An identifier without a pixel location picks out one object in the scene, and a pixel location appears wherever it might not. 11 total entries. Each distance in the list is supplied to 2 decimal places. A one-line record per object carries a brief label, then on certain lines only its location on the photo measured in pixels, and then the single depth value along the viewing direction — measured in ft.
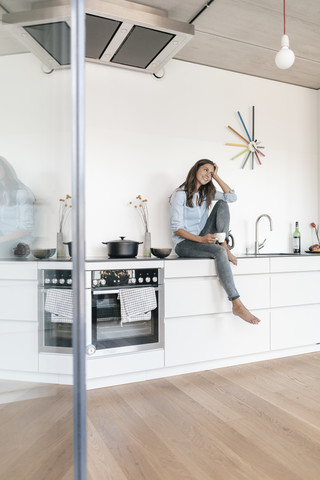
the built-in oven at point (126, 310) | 8.09
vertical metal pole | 3.11
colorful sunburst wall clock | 12.01
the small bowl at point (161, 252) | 9.23
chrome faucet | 11.85
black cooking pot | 8.93
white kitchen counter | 8.40
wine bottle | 12.49
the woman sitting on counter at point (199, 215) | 9.52
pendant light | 7.45
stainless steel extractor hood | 7.82
